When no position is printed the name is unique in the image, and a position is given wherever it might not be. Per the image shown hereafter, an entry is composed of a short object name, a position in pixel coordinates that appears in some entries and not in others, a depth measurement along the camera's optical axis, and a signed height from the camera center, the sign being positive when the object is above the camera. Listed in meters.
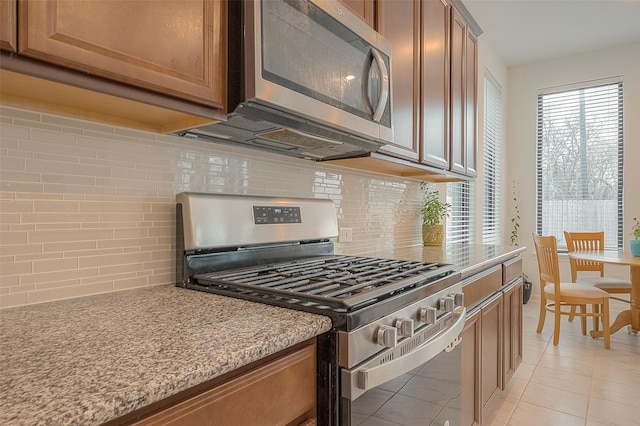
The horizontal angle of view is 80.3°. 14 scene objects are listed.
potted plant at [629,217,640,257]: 3.21 -0.29
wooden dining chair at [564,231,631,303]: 3.89 -0.35
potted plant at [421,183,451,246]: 2.59 -0.04
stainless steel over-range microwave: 1.02 +0.41
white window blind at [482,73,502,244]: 4.18 +0.60
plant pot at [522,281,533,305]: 4.46 -0.94
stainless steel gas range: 0.87 -0.22
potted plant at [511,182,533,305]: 4.74 -0.14
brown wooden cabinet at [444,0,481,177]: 2.36 +0.80
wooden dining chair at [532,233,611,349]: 3.09 -0.68
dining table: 3.13 -0.71
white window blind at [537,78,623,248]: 4.21 +0.61
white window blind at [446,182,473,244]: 3.28 -0.01
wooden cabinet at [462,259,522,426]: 1.64 -0.64
